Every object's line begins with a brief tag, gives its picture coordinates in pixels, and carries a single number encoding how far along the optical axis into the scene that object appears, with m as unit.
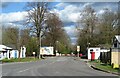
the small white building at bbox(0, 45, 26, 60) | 51.10
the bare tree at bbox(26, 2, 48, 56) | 54.28
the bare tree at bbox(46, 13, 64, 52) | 57.02
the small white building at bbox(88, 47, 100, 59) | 53.44
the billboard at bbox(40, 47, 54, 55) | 75.51
